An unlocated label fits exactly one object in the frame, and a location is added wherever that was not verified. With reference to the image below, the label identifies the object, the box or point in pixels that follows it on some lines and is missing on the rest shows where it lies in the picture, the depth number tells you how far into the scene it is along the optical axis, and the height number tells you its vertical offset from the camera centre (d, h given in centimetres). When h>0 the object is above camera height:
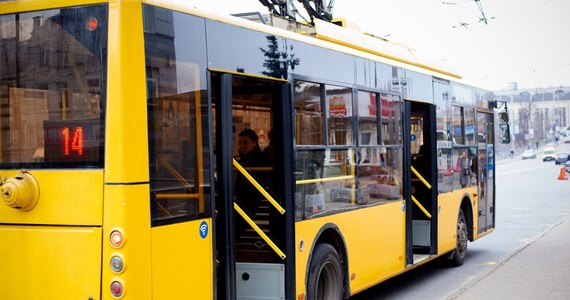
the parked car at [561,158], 7206 -103
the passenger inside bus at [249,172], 754 -20
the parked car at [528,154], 9794 -87
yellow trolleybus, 540 -1
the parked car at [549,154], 8719 -77
